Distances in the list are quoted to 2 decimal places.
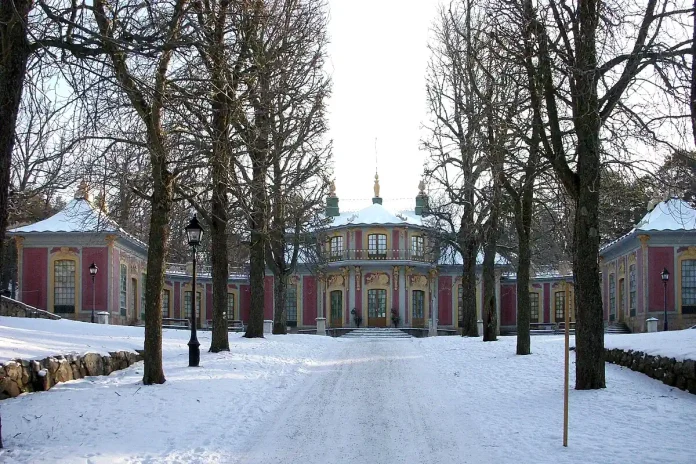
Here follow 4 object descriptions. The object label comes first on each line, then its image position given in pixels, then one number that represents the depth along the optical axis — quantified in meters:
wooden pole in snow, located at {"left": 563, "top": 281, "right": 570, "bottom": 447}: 6.99
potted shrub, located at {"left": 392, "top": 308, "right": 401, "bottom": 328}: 43.53
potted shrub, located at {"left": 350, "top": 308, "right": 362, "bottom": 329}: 43.88
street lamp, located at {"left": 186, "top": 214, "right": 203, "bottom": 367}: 12.93
